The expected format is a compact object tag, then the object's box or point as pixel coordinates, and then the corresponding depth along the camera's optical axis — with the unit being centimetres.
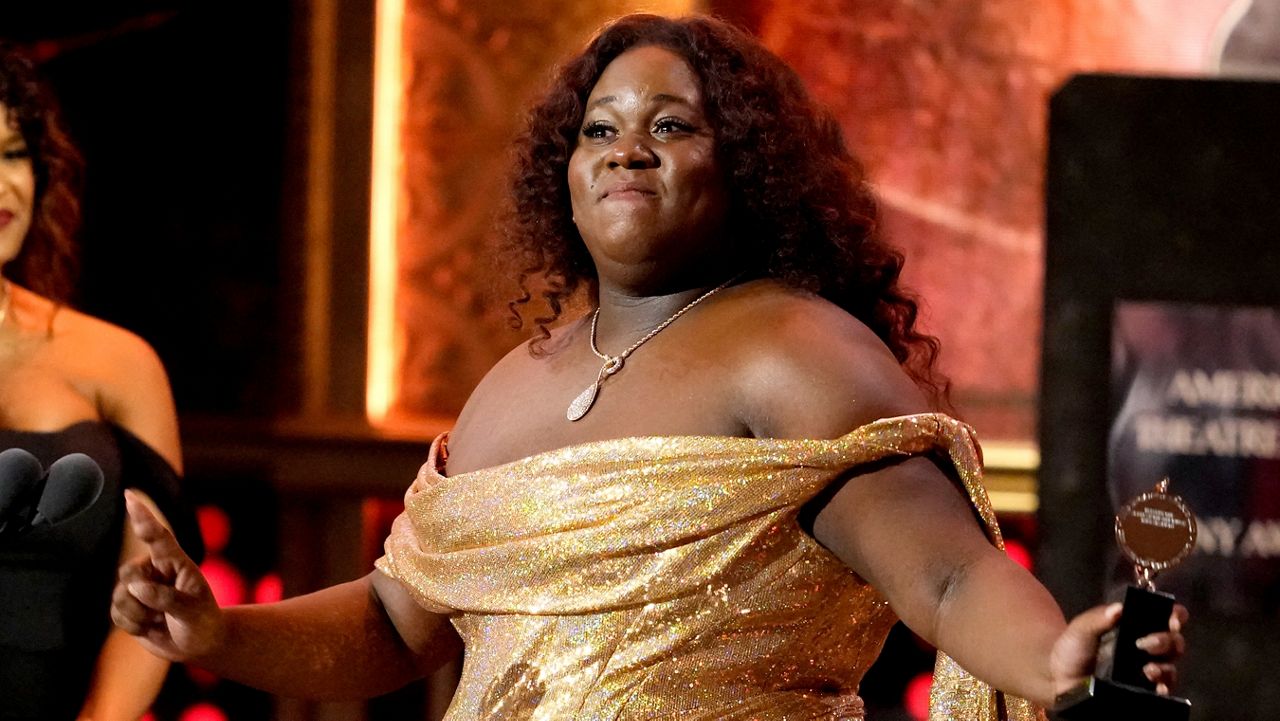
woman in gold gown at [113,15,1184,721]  425
